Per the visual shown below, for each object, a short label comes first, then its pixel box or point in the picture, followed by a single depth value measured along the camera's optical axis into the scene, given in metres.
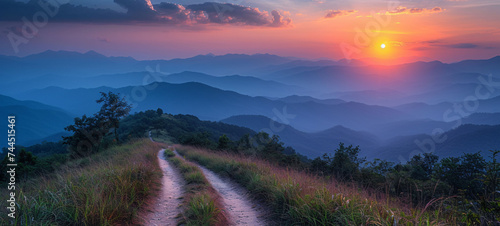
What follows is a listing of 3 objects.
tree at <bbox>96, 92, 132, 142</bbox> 37.19
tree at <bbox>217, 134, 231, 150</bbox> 35.28
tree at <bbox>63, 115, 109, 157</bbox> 30.95
